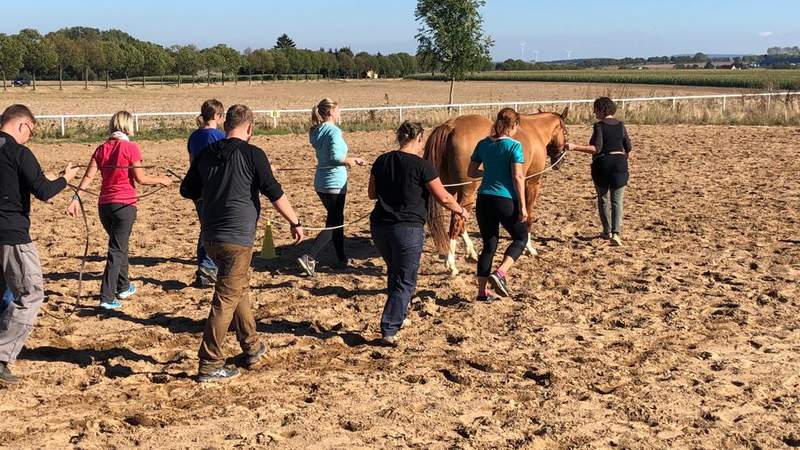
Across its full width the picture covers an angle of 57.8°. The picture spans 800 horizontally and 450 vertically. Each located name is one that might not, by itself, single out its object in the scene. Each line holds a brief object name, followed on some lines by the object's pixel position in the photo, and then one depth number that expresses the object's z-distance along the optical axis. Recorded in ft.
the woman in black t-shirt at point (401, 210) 18.37
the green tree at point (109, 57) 287.89
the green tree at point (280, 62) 383.65
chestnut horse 24.91
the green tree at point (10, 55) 237.04
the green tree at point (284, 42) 531.50
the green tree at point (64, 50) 274.57
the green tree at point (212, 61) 330.95
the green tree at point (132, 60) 299.17
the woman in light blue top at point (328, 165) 24.34
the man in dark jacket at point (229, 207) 16.08
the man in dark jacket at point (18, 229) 15.79
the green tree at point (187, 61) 325.83
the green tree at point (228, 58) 337.52
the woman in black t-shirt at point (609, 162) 29.07
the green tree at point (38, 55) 257.14
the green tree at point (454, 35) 104.58
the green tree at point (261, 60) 371.97
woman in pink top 20.63
